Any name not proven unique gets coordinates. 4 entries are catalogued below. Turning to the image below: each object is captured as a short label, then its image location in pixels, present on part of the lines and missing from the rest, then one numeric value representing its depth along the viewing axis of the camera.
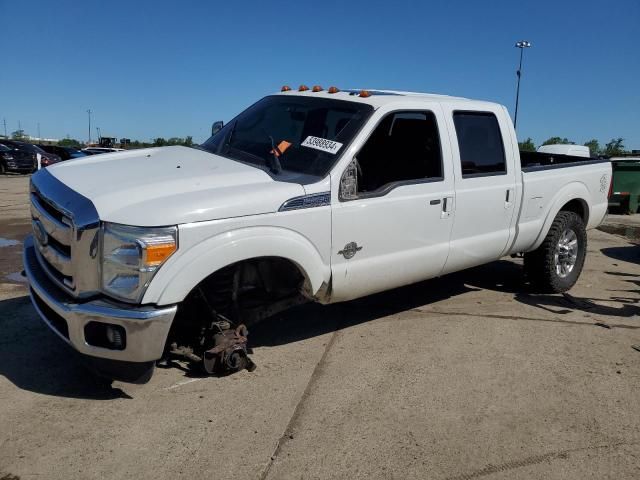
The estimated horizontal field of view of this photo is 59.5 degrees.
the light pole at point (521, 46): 35.10
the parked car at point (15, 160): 24.84
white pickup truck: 3.12
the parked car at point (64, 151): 29.28
